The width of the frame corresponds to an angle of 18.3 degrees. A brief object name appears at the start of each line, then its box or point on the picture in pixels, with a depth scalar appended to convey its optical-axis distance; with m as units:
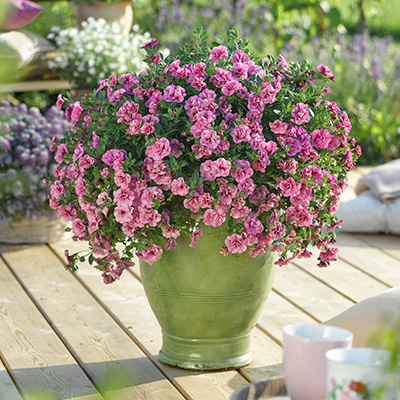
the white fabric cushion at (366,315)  2.92
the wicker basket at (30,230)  5.16
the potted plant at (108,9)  7.45
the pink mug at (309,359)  1.59
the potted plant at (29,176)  5.02
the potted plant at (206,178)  2.75
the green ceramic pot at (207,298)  3.04
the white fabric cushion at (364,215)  5.55
